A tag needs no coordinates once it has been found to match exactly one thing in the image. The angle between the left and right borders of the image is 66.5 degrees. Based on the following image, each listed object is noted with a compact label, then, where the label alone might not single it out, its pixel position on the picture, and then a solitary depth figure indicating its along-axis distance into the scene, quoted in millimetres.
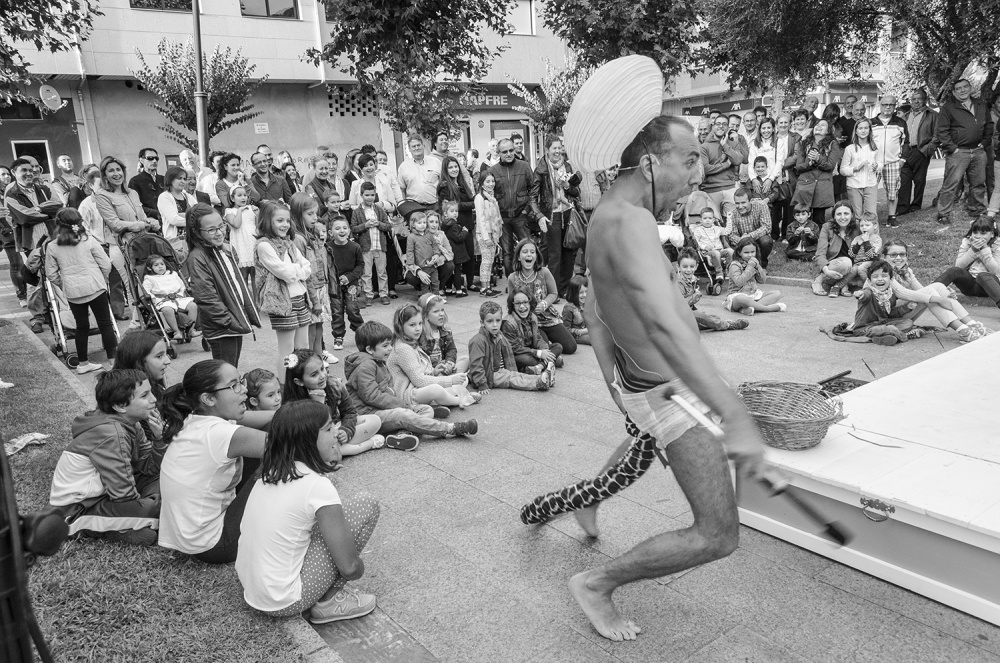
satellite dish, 12169
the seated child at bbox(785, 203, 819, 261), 10797
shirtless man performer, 2350
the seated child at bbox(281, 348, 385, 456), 4672
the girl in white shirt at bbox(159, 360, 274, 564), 3357
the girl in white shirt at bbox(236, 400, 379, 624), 2930
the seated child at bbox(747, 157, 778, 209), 11320
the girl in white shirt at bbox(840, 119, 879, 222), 10906
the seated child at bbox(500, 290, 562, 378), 6578
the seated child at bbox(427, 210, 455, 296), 9867
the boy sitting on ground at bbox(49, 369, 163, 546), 3613
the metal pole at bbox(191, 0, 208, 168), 11652
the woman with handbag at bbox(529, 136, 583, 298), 9648
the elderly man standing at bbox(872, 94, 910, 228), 11836
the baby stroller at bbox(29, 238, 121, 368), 7508
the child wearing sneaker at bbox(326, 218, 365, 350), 7754
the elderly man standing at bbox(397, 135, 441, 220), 10711
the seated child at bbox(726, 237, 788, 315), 8531
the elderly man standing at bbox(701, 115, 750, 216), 11102
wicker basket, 3521
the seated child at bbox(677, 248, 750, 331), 7887
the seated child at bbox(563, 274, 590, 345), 7860
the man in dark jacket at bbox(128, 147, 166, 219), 9234
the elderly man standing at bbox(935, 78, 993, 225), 11570
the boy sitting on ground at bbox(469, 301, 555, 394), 6188
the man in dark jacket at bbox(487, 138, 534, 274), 10445
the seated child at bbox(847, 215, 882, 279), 9023
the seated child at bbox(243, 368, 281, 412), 4402
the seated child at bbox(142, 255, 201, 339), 7750
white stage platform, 2918
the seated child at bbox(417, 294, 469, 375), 6219
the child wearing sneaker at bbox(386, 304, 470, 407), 5637
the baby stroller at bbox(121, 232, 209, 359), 7766
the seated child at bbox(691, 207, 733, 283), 9758
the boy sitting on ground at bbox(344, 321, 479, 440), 5102
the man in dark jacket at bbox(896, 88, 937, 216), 12383
